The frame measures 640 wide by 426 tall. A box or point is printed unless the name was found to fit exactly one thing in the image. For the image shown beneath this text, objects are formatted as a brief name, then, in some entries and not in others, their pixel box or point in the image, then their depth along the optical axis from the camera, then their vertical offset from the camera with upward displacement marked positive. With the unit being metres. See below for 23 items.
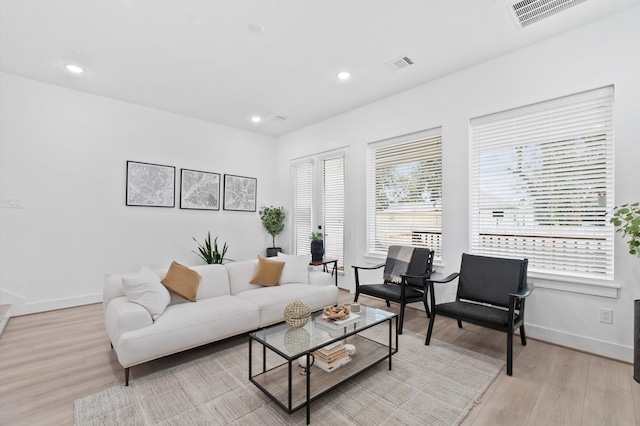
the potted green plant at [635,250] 2.16 -0.23
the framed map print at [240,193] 5.55 +0.42
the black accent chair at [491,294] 2.41 -0.74
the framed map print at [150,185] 4.50 +0.46
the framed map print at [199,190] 5.00 +0.43
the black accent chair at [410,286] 3.18 -0.84
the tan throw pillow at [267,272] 3.49 -0.69
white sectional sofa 2.19 -0.86
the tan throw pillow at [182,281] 2.82 -0.65
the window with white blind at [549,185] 2.70 +0.33
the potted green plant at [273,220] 5.90 -0.10
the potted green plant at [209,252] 4.89 -0.64
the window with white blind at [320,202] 5.09 +0.25
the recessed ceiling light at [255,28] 2.71 +1.75
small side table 4.52 -0.74
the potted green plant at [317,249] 4.83 -0.55
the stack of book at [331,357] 2.10 -1.03
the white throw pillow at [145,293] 2.45 -0.67
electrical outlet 2.58 -0.86
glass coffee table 1.83 -1.11
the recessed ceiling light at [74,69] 3.40 +1.70
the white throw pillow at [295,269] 3.64 -0.68
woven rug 1.79 -1.24
